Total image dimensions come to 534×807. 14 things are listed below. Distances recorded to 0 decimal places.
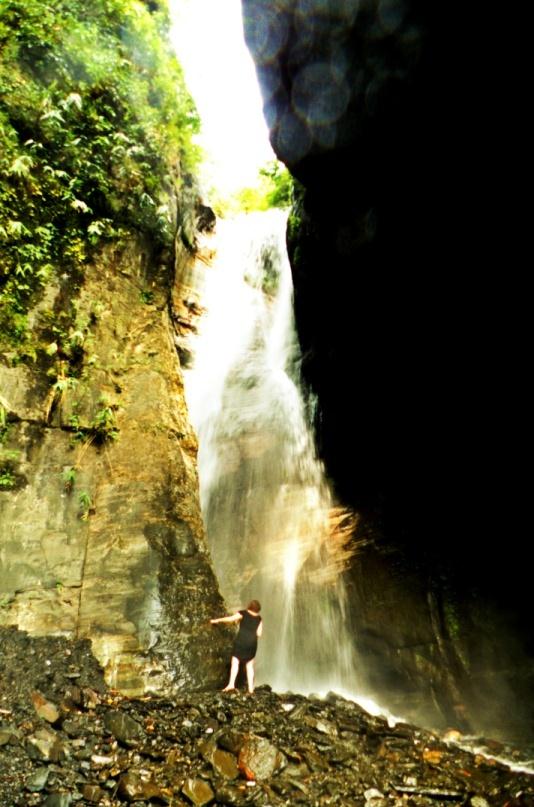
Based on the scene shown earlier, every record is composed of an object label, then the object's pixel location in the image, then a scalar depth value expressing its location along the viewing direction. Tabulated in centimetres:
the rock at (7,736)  372
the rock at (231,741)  410
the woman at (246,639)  573
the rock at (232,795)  358
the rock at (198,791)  355
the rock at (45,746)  372
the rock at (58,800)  331
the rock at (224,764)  386
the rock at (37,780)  343
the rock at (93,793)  343
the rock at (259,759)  392
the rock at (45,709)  413
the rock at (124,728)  410
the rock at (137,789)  349
